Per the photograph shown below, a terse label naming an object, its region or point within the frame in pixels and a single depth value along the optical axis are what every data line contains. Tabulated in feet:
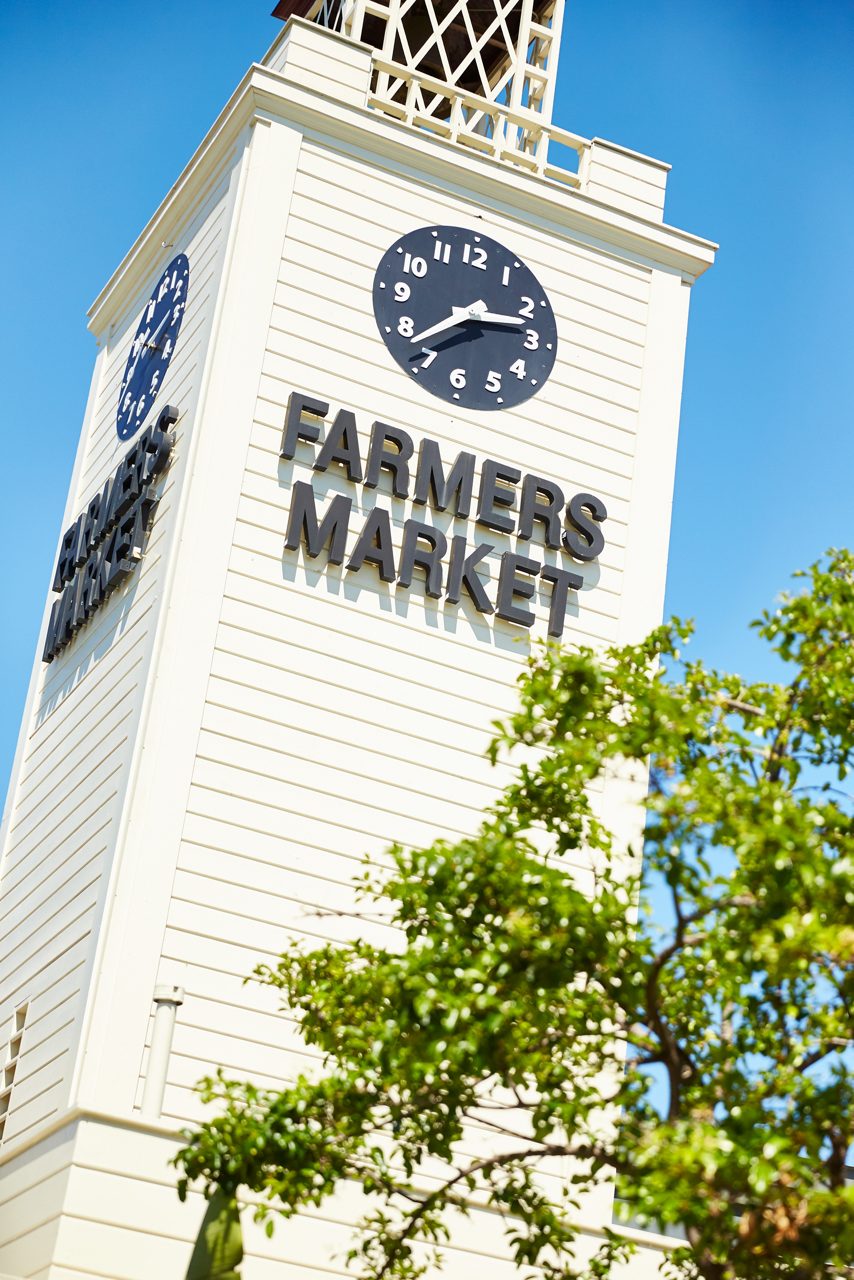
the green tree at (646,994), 30.22
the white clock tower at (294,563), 50.62
